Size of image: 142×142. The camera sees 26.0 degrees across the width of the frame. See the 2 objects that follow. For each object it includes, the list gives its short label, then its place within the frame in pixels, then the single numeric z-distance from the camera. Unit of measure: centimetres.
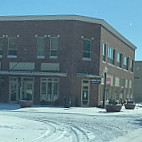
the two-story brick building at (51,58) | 3025
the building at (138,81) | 5841
